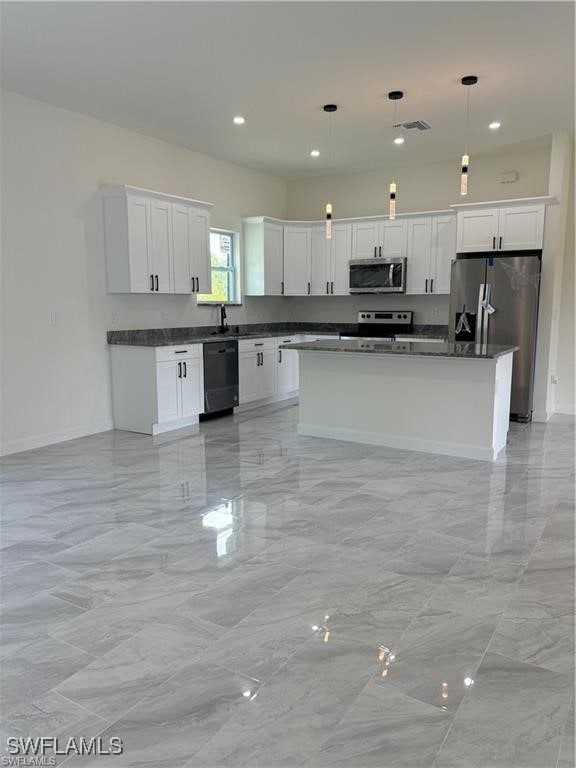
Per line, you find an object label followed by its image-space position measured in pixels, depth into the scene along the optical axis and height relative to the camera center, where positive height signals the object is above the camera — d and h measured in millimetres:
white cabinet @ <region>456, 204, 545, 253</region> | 6129 +964
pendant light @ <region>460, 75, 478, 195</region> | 4141 +1860
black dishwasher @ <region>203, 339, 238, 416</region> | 6270 -710
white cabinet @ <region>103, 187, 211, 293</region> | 5617 +777
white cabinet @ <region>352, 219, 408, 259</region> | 7309 +1003
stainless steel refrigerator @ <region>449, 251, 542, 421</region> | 6055 +90
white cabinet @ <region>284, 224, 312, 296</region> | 8016 +790
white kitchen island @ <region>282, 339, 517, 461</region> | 4688 -721
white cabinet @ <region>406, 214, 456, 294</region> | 6984 +783
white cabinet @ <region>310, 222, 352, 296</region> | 7746 +763
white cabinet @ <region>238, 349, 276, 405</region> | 6793 -750
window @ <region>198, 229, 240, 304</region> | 7391 +609
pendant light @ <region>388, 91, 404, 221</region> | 4523 +1873
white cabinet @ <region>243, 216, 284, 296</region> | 7629 +820
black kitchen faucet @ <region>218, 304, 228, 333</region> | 7335 -89
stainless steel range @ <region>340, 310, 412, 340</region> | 7605 -152
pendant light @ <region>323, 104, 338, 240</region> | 4866 +1897
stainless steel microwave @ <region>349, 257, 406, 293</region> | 7281 +512
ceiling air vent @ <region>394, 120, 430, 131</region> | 5082 +1728
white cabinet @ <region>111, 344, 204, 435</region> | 5648 -742
